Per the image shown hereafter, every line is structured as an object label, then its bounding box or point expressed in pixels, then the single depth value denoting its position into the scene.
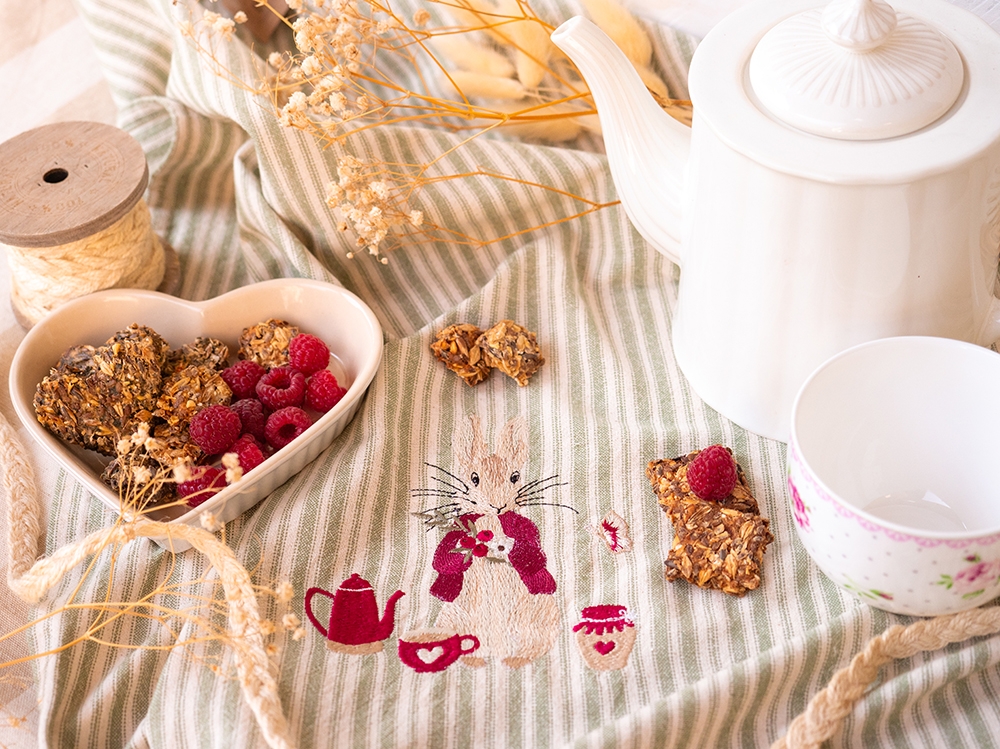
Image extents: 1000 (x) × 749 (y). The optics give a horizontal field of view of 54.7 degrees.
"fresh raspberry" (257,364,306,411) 0.84
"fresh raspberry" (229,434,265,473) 0.80
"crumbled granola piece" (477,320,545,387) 0.86
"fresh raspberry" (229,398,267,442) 0.83
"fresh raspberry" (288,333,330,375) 0.86
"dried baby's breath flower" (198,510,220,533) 0.67
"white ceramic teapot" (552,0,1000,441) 0.62
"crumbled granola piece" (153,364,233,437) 0.82
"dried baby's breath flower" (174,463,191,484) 0.65
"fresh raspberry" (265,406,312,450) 0.82
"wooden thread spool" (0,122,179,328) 0.87
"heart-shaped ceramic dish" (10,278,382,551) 0.80
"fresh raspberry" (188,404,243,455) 0.79
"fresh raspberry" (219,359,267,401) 0.86
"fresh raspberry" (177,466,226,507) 0.76
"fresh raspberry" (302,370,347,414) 0.84
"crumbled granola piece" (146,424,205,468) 0.78
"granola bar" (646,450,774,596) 0.71
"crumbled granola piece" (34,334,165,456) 0.81
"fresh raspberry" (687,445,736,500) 0.74
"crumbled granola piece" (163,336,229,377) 0.87
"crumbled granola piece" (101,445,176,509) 0.76
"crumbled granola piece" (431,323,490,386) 0.88
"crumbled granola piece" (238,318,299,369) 0.88
